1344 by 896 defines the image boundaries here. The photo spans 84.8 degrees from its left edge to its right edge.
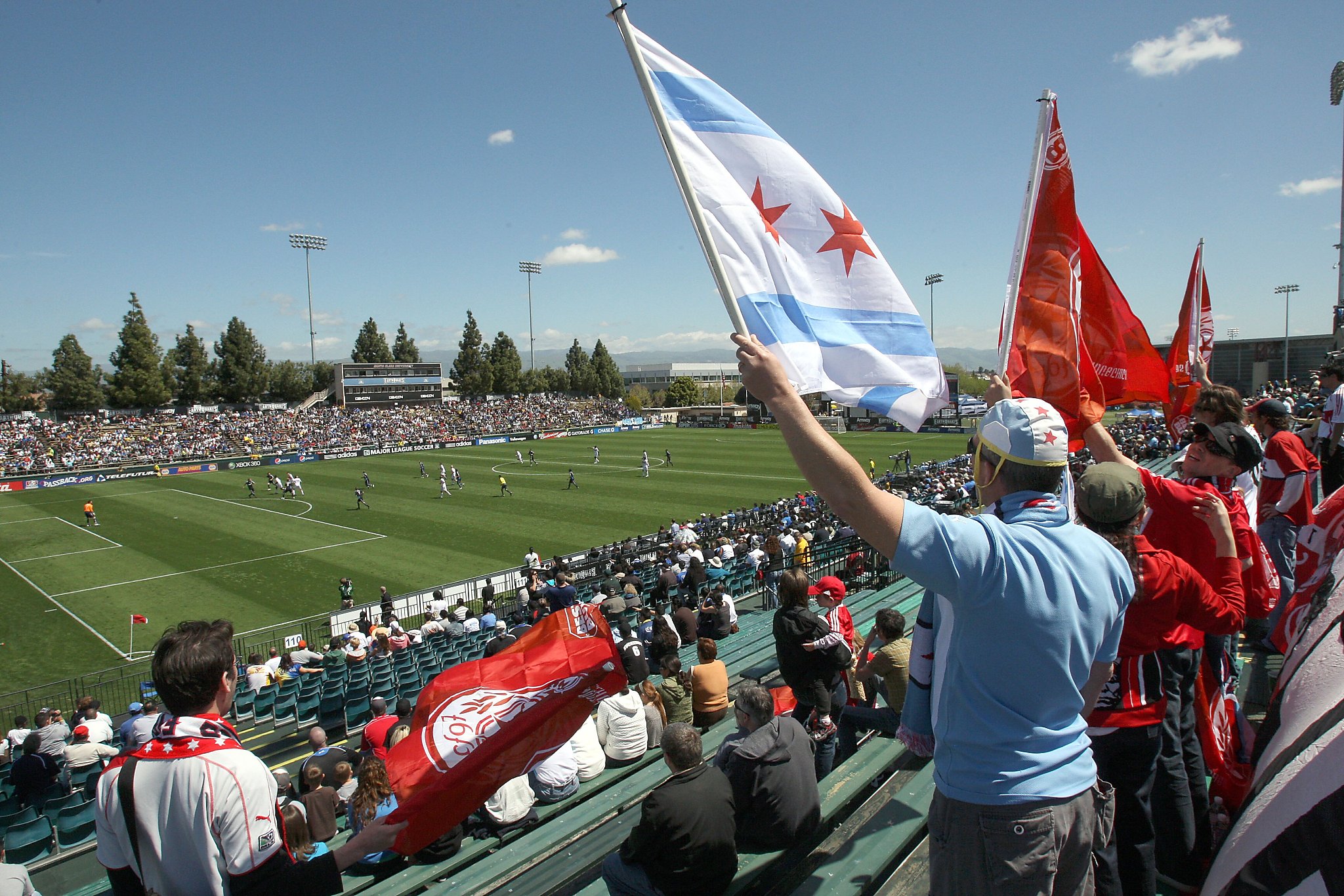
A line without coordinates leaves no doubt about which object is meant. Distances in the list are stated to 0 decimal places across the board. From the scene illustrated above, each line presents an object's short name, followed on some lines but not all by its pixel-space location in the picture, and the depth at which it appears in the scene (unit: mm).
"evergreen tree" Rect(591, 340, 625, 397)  104812
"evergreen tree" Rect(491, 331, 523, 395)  94938
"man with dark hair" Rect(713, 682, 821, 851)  3492
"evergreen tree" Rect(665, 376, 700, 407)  109438
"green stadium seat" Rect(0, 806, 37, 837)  7402
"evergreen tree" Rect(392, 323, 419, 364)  99938
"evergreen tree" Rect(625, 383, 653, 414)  116738
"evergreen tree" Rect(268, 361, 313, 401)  87875
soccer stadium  1821
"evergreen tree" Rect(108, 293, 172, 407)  68688
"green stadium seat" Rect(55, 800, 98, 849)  7797
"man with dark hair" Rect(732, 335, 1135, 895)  1711
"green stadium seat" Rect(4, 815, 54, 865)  7293
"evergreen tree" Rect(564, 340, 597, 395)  104688
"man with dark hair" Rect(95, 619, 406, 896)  2158
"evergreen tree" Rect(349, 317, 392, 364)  96250
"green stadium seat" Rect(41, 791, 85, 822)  8031
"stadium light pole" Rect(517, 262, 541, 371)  95000
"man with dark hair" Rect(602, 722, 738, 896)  3209
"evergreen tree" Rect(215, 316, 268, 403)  79000
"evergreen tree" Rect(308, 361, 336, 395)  101000
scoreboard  77312
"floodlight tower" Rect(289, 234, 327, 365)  83375
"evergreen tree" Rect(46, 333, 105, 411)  70250
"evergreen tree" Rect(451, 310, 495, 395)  93950
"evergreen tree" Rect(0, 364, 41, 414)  73938
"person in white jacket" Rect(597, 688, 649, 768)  6109
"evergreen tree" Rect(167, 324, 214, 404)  75188
